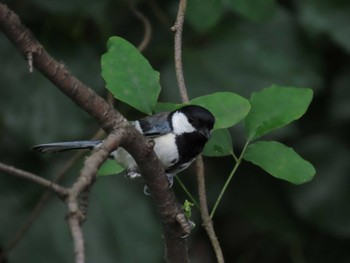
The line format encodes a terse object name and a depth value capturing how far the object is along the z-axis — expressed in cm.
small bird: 445
